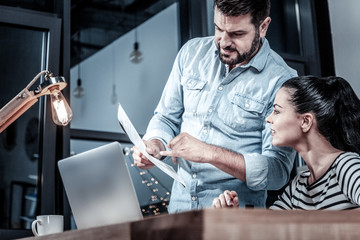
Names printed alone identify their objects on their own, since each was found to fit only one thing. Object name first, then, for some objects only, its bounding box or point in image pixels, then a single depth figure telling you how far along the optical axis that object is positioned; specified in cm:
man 162
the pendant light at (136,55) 521
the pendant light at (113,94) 539
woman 144
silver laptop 105
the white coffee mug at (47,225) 139
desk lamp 153
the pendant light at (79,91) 528
